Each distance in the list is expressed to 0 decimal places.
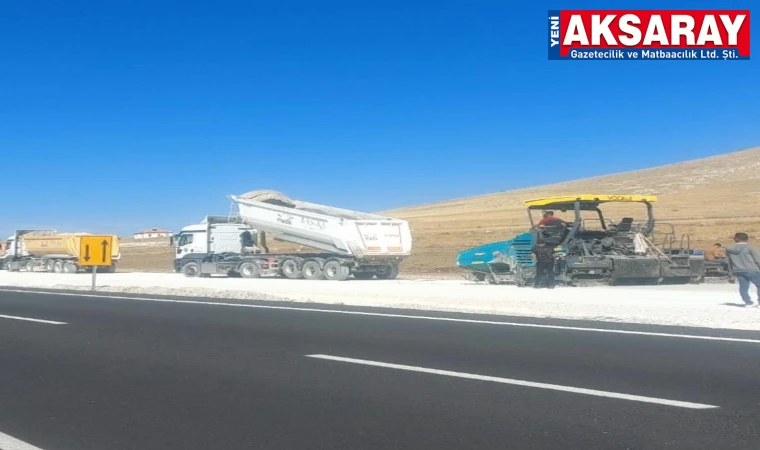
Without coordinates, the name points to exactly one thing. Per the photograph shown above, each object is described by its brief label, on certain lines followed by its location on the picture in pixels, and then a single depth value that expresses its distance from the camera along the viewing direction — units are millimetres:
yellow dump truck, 44656
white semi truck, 30531
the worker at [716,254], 24609
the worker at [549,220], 22188
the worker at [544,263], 20406
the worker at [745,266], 14641
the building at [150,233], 118688
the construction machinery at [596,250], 21531
